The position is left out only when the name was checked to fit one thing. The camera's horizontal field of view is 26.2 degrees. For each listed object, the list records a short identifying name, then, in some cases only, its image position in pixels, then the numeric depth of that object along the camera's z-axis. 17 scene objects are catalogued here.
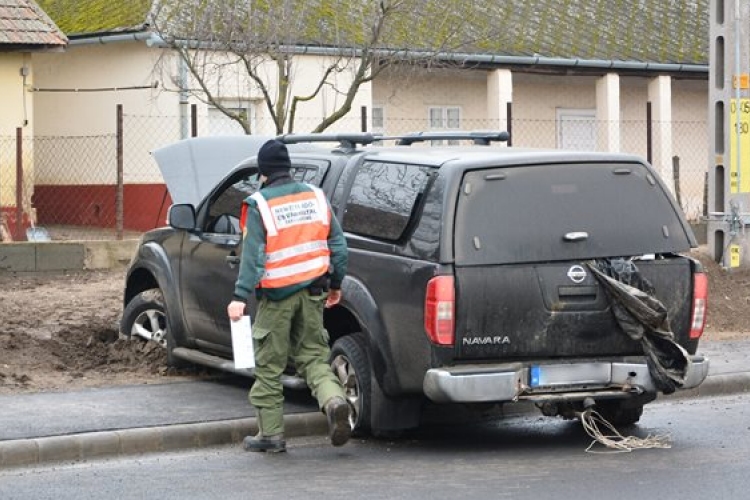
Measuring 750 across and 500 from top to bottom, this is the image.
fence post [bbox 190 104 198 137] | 20.14
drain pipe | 22.89
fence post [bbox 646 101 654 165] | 21.19
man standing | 9.51
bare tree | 19.42
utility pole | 17.08
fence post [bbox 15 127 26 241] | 18.77
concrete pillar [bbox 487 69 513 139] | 27.24
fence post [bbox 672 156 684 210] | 22.97
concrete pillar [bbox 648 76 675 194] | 28.50
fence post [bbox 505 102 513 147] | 20.75
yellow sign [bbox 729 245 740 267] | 17.30
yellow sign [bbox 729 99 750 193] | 17.16
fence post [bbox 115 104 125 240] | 18.62
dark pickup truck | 9.30
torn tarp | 9.50
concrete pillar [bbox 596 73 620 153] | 28.14
